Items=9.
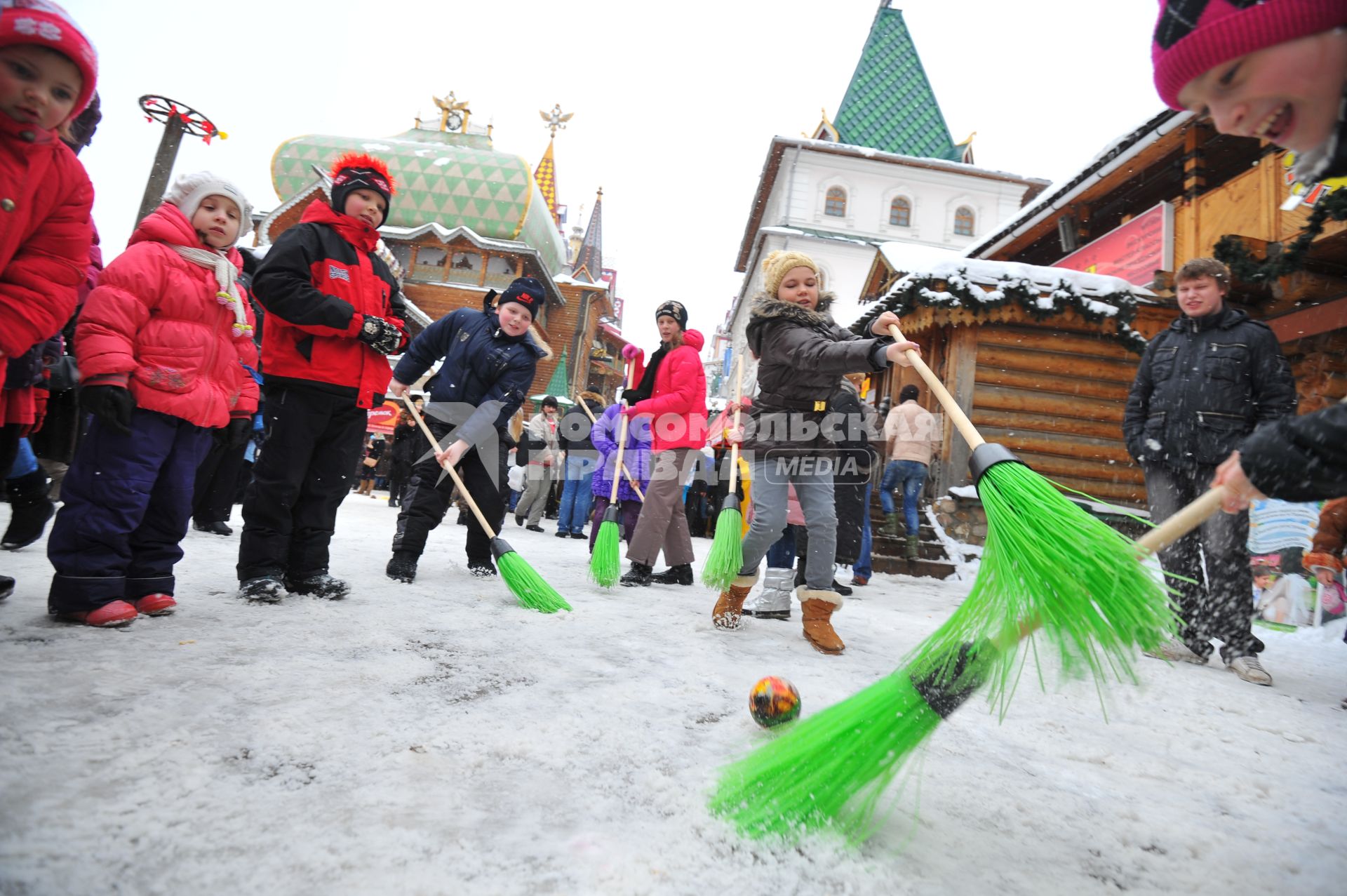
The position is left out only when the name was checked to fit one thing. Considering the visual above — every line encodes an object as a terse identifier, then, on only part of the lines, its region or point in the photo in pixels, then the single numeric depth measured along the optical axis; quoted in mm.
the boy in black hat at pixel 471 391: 3957
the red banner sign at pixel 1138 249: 8539
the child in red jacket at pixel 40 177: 1549
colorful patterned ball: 1812
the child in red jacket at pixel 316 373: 2906
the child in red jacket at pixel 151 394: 2258
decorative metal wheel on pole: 10141
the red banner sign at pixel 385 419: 17391
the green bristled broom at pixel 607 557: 4297
